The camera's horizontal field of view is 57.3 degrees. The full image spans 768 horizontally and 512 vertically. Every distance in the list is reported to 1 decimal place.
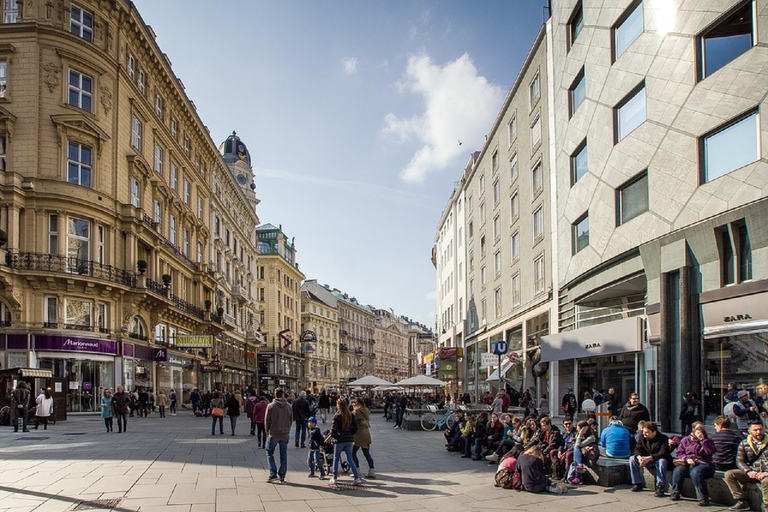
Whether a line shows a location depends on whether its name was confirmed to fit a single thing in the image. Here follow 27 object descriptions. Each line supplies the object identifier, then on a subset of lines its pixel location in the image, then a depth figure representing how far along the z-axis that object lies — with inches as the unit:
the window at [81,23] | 1317.7
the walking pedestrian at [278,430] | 507.5
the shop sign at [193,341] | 1673.2
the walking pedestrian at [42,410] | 975.0
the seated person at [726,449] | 430.0
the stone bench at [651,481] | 406.4
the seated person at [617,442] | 522.3
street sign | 946.5
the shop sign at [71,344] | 1229.7
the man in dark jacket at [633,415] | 576.4
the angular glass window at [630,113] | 864.3
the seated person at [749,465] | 402.9
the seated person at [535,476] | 475.5
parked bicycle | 1102.4
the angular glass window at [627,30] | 866.8
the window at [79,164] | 1299.2
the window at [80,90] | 1309.1
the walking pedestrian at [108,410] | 919.7
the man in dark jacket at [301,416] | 703.7
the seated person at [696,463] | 425.1
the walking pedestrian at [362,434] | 544.4
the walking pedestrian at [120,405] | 926.4
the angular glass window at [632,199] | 866.1
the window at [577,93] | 1068.1
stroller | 550.6
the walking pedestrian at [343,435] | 507.2
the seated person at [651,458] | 457.4
